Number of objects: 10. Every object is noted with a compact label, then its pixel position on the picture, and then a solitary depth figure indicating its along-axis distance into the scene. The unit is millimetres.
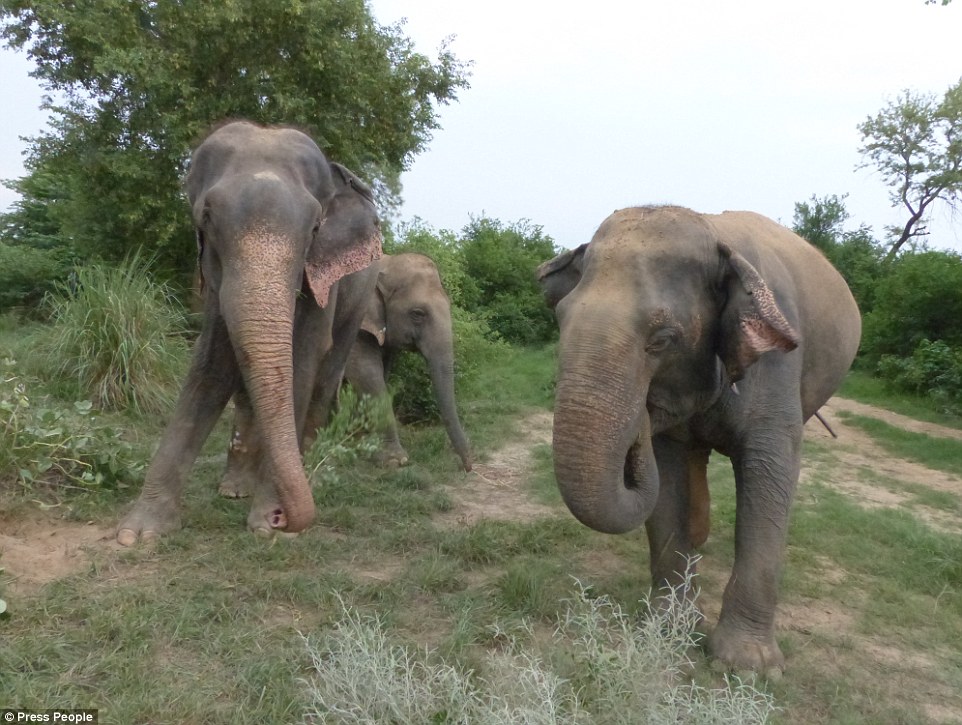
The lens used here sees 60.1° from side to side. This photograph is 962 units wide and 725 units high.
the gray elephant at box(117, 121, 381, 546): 3971
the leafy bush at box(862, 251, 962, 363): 14742
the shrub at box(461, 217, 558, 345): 19500
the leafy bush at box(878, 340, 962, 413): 12812
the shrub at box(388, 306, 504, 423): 9523
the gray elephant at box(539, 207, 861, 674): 3127
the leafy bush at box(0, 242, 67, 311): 14672
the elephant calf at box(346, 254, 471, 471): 7809
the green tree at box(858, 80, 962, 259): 28422
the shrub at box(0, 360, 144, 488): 5031
